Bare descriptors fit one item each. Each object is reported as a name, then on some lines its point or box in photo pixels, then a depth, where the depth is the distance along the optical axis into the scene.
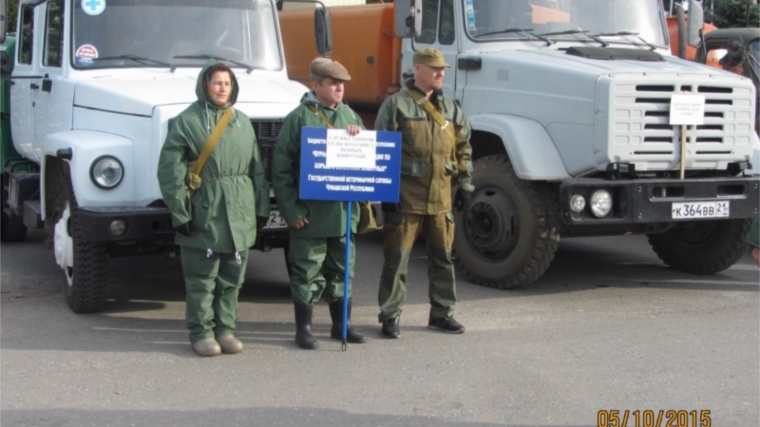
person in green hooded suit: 5.89
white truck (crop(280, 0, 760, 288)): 7.43
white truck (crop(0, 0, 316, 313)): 6.56
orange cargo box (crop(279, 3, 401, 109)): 9.48
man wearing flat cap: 6.16
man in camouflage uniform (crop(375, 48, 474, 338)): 6.47
